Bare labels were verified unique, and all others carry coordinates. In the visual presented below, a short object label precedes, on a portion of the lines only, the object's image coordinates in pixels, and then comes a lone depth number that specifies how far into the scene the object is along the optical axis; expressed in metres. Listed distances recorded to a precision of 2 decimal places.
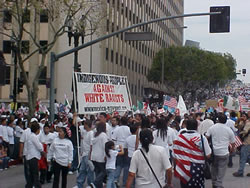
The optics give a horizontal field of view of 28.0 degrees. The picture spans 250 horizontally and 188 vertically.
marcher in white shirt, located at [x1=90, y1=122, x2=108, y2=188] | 10.42
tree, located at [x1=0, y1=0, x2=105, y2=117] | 20.81
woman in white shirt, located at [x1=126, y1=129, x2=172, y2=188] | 6.67
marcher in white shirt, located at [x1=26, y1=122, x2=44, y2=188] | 10.63
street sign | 17.92
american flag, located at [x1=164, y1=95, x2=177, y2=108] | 26.73
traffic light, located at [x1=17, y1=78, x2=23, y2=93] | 30.23
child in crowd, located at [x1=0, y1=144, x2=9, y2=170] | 15.92
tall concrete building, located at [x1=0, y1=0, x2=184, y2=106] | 47.81
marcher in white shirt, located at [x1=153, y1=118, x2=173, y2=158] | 11.16
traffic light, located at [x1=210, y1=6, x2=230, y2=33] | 17.06
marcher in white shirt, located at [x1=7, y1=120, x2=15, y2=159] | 16.28
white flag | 25.94
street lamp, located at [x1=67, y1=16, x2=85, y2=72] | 21.83
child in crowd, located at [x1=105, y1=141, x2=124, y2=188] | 10.22
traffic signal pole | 18.08
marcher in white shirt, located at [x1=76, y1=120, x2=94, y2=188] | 11.09
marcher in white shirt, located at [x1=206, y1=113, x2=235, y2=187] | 11.04
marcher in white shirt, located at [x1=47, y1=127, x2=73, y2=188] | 10.50
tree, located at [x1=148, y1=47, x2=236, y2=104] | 64.19
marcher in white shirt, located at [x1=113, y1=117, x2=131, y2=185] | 11.71
